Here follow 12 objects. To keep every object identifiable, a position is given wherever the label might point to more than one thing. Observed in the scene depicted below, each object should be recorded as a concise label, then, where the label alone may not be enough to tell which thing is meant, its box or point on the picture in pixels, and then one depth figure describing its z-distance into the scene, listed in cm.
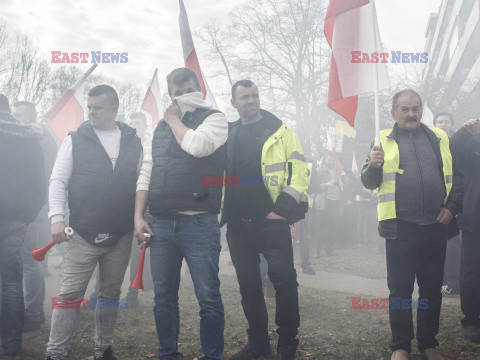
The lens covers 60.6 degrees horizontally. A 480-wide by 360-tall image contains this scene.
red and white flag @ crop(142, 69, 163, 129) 763
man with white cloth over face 300
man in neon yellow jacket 351
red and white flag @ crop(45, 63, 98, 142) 623
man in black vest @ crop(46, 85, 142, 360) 317
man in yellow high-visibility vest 334
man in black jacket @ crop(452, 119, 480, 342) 383
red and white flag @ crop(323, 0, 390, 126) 396
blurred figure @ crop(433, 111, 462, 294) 596
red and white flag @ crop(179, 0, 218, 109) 551
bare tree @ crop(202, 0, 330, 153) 2383
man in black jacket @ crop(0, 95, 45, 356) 373
